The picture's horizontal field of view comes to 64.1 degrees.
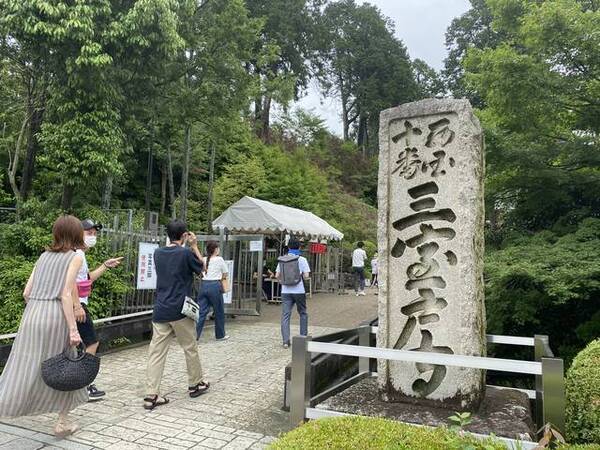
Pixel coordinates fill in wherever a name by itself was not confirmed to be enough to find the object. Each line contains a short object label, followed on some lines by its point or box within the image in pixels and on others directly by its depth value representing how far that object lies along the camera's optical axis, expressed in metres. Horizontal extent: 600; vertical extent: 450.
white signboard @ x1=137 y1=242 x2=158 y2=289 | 7.95
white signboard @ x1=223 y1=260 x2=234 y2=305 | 9.80
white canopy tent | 12.88
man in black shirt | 4.55
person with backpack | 7.46
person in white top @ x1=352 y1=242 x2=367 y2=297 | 16.55
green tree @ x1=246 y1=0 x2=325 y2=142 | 27.88
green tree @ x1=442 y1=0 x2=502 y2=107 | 33.06
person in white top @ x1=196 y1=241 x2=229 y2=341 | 7.82
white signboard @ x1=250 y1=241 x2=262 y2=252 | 10.40
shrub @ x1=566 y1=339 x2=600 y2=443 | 3.38
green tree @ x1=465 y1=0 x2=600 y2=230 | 6.89
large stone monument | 3.88
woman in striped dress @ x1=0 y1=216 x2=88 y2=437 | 3.54
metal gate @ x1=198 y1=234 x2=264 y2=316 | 10.32
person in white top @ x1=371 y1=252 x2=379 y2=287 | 18.22
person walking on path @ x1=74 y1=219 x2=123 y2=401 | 4.29
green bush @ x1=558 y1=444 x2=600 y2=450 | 2.37
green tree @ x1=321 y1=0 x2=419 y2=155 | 35.25
